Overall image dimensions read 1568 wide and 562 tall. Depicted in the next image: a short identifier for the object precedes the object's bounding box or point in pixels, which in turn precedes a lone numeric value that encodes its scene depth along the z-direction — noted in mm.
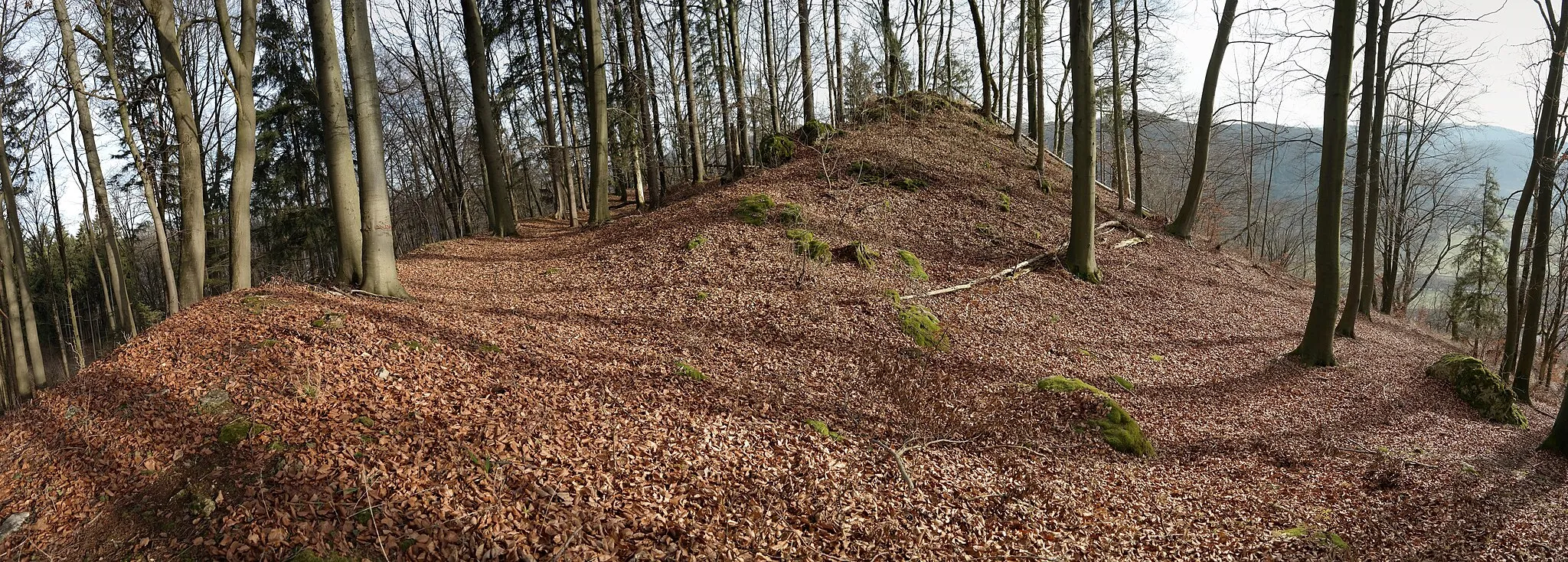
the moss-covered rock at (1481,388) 10211
